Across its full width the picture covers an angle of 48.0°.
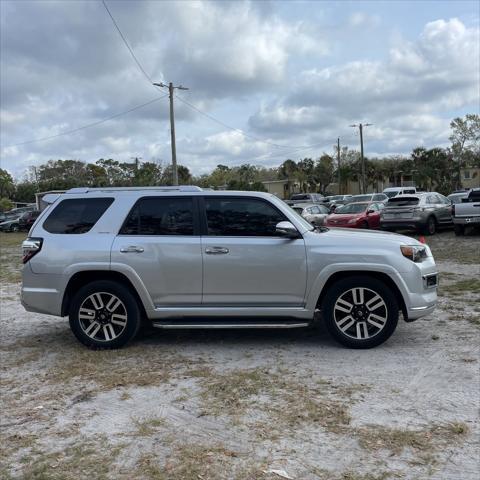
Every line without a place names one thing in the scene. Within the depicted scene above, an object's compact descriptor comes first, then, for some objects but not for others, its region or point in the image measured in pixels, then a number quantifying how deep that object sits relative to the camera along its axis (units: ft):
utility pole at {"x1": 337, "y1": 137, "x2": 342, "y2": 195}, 216.02
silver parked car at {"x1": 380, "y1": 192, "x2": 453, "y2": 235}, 62.03
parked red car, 67.62
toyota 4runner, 19.07
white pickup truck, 55.83
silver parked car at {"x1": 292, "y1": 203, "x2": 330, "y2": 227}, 73.20
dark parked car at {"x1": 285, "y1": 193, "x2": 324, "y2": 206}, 137.89
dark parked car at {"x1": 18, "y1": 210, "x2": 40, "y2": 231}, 106.78
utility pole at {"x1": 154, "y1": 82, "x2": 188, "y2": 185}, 98.07
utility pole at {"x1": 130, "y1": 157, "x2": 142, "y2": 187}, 195.64
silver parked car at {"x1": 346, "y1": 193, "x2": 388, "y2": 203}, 84.38
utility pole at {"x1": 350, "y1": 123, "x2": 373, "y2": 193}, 178.25
